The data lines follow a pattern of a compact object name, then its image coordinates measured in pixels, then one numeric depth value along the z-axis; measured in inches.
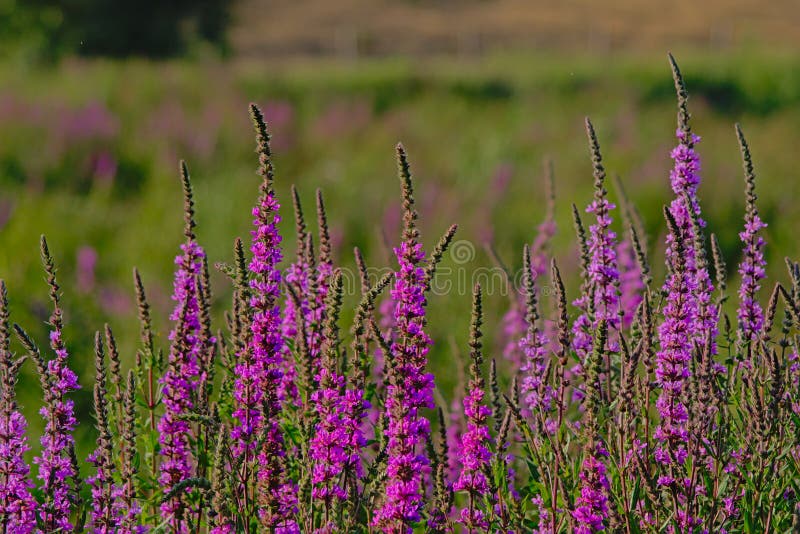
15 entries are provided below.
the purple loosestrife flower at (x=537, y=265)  408.0
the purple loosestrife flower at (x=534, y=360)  248.2
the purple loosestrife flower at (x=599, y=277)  277.3
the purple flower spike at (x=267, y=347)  232.1
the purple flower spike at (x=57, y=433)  224.5
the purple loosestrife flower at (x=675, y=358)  240.5
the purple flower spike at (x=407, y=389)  215.8
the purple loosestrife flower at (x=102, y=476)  224.2
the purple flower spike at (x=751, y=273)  271.3
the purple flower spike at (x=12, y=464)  218.7
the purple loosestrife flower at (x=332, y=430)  226.2
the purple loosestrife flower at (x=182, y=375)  252.7
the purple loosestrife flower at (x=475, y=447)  221.6
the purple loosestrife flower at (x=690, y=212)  256.7
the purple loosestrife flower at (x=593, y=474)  217.3
